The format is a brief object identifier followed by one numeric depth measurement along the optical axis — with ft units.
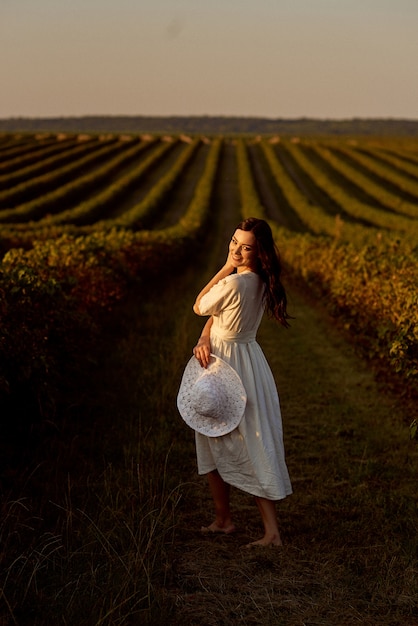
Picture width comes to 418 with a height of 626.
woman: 17.11
